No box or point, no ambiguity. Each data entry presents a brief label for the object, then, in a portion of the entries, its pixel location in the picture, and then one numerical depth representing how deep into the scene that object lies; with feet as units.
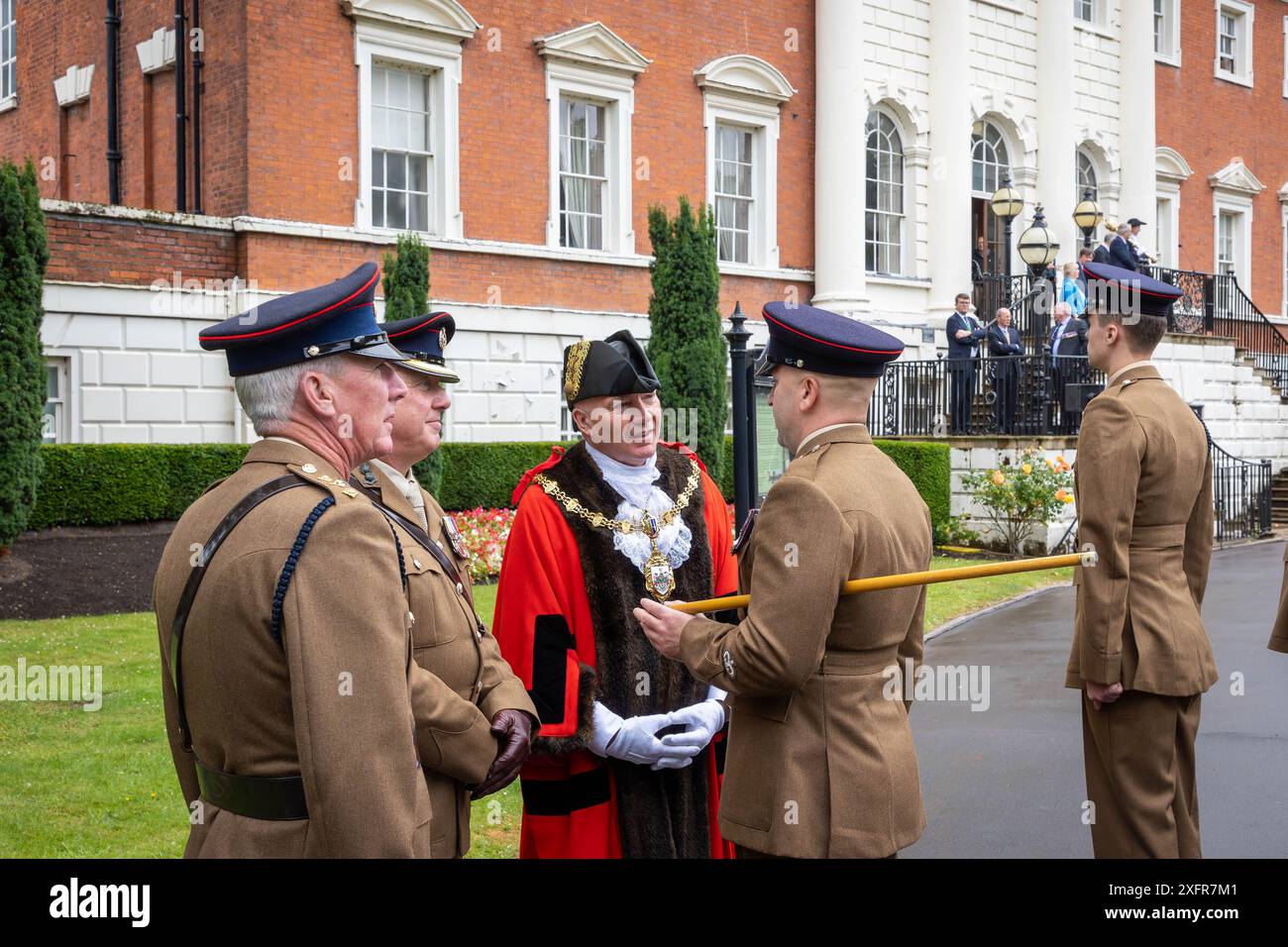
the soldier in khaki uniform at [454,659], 10.14
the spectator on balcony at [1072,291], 71.77
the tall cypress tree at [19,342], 39.58
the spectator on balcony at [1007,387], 62.69
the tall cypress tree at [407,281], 50.29
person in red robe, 13.19
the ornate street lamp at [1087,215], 71.36
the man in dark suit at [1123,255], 69.00
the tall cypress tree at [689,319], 56.54
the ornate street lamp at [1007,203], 71.41
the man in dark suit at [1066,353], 61.67
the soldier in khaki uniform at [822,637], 10.55
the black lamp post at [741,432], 24.70
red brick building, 52.49
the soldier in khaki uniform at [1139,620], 15.10
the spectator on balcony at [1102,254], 68.80
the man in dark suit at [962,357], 65.36
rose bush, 56.75
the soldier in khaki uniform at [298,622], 8.02
